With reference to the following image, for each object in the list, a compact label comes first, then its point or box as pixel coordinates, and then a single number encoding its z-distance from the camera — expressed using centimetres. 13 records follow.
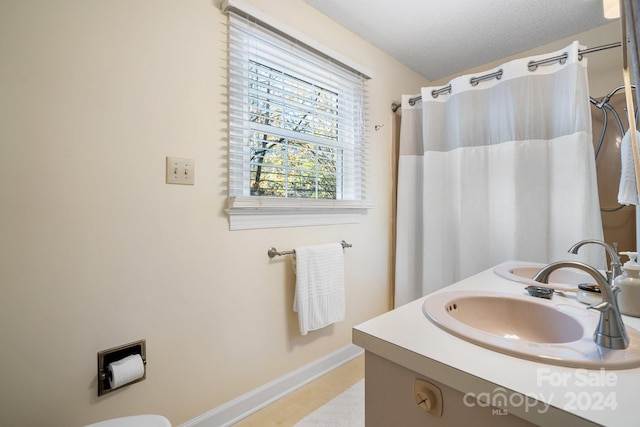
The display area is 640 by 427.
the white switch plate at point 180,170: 124
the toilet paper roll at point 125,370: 104
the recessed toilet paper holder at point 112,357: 108
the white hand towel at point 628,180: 95
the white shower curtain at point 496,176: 163
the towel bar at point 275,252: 156
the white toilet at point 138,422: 90
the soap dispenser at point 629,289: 79
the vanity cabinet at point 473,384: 47
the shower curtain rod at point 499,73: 164
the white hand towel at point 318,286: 160
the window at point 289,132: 143
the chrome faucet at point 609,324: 60
